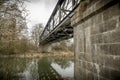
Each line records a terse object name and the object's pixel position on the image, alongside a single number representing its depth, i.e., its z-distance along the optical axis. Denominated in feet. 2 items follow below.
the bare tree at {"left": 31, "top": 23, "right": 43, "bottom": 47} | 85.00
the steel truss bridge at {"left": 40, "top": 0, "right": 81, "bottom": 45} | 14.79
